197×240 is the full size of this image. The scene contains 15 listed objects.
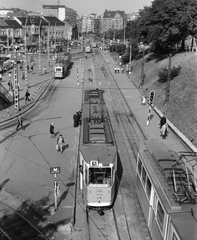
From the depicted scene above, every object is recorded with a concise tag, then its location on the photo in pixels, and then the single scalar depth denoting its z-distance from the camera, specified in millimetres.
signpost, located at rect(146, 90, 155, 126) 24912
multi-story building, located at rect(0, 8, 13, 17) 187125
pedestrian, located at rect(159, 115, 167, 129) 22902
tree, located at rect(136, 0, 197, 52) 42844
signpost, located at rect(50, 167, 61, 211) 13062
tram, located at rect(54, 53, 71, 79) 46375
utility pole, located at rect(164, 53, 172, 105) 29353
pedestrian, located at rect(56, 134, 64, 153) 19059
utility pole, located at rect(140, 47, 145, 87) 42522
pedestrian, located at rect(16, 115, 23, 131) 23617
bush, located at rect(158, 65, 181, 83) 36531
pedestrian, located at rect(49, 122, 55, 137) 21781
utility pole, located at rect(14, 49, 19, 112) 28188
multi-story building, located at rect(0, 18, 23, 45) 105812
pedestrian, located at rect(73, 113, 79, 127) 24469
